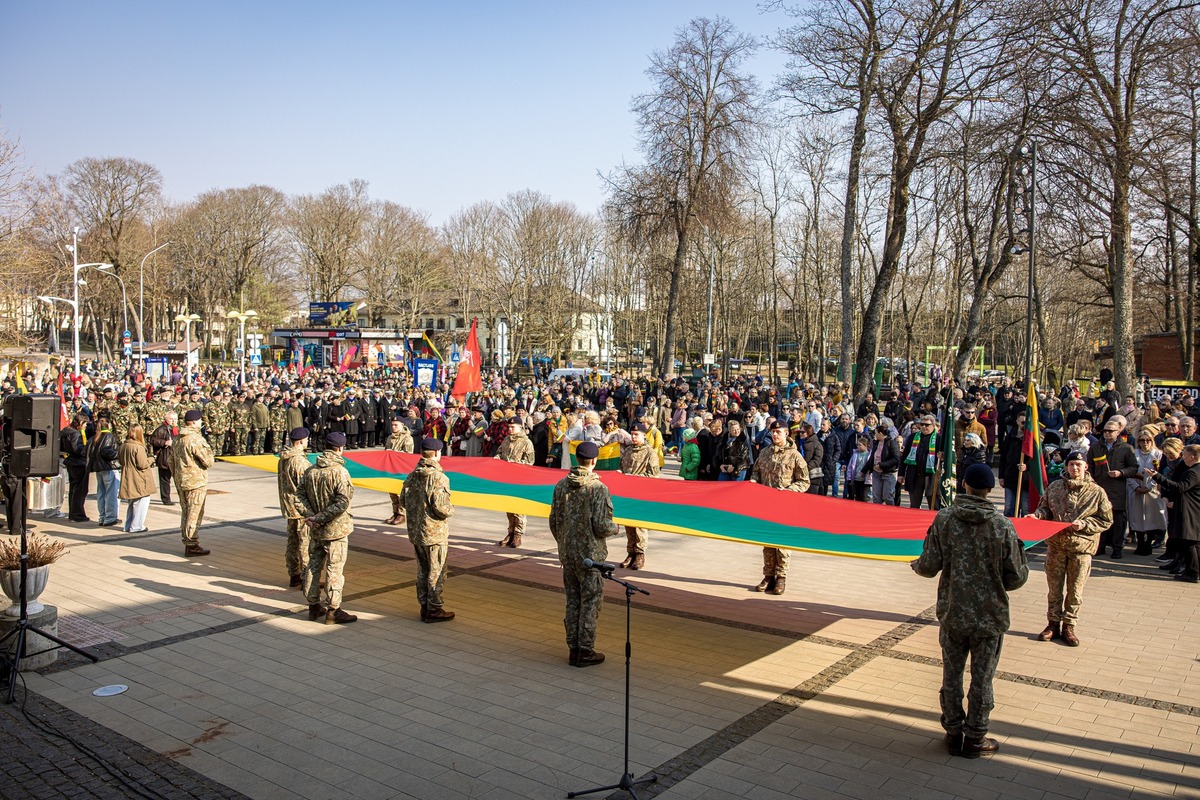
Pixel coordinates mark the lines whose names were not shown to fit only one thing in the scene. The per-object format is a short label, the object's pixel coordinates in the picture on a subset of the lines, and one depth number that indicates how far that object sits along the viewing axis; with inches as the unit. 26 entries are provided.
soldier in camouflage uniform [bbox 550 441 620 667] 306.3
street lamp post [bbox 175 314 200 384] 1365.8
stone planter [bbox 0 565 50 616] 311.2
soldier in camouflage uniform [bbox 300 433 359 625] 349.4
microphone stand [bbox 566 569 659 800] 209.2
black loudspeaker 318.3
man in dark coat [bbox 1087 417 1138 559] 457.4
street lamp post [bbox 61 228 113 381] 1146.7
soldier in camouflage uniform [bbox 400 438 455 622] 352.2
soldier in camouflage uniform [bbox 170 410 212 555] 463.2
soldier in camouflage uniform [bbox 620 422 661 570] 470.9
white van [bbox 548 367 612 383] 1499.0
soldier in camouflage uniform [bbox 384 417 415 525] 565.5
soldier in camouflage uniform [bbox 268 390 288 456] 940.6
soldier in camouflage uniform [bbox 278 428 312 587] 398.9
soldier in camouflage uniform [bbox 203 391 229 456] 863.1
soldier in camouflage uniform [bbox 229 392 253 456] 904.9
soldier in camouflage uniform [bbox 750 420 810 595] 401.7
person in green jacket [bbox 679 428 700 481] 563.8
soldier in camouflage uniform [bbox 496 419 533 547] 531.5
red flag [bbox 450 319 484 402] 753.0
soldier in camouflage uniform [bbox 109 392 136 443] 721.3
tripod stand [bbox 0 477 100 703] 292.4
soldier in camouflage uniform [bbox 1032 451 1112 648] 317.4
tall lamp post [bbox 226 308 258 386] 1735.6
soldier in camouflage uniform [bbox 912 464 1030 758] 231.9
